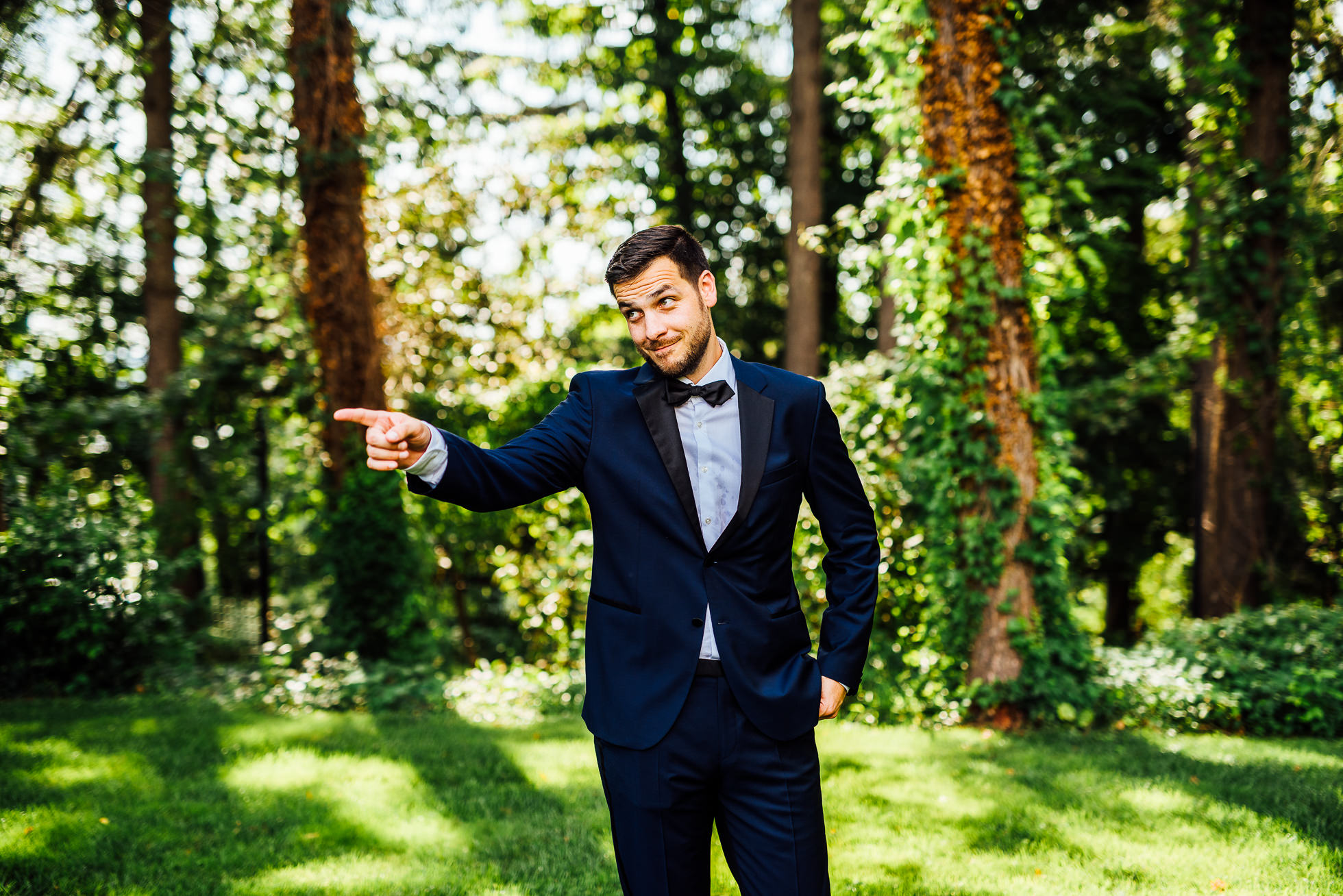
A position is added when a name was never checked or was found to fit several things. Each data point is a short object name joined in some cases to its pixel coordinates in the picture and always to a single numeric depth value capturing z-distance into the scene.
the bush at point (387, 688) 7.38
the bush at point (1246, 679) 6.31
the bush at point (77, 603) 7.34
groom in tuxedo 2.13
